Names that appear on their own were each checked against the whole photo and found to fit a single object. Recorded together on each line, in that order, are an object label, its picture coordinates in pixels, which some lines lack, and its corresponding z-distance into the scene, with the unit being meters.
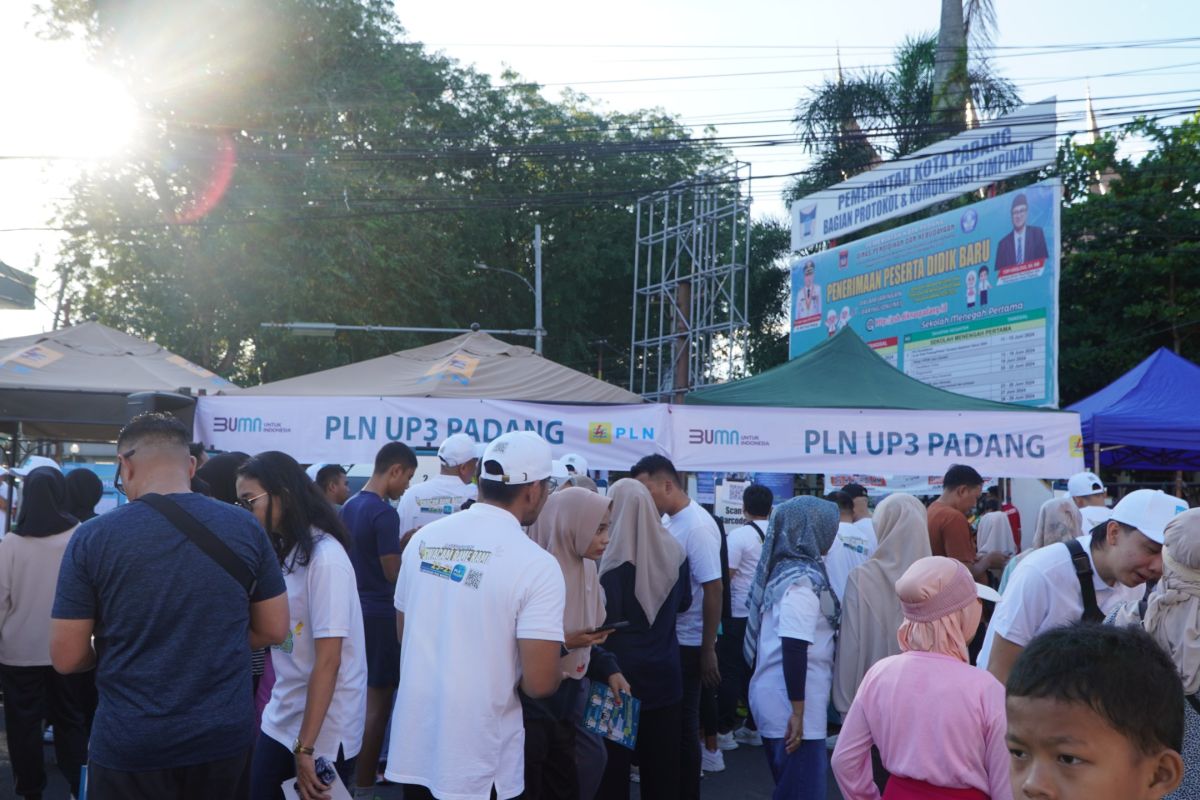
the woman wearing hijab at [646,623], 5.31
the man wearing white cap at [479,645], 3.61
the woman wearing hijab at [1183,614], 2.98
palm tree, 26.67
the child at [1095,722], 1.78
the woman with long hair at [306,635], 3.94
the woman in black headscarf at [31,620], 6.04
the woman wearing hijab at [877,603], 5.26
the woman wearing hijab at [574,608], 4.03
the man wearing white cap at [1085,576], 3.67
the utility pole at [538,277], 27.66
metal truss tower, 19.86
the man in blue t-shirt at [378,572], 6.59
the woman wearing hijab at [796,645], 5.07
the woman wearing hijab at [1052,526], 6.67
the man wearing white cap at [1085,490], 8.65
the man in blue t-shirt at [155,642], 3.38
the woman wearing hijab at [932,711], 3.30
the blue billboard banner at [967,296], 16.27
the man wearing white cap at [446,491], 7.64
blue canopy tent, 15.16
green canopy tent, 10.18
